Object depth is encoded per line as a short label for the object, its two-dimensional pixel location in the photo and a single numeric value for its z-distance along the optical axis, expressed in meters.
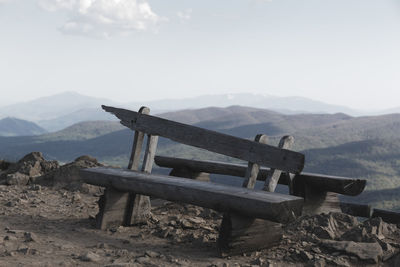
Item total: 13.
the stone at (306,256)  3.81
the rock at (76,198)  6.74
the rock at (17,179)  7.87
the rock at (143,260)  3.67
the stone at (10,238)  4.23
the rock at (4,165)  10.83
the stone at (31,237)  4.24
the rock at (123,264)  3.50
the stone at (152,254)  3.87
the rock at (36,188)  7.31
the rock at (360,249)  3.79
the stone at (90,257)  3.67
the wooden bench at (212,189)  3.71
